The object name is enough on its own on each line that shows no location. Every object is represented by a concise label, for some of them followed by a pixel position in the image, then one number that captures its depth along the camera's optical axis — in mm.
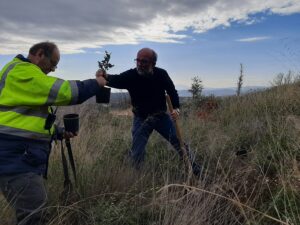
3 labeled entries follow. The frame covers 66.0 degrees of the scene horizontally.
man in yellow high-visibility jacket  1738
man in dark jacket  3093
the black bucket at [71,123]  2030
